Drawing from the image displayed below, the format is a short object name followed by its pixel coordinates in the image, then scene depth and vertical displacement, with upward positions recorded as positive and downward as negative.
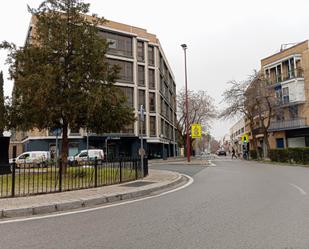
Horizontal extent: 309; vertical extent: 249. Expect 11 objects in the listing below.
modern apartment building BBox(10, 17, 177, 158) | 43.47 +9.77
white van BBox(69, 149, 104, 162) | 34.07 +0.53
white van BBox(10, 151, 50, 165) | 32.20 +0.40
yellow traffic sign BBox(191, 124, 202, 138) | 34.00 +2.75
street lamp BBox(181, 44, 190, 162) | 33.47 +11.47
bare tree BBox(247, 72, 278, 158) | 37.66 +6.90
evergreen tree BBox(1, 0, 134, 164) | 14.78 +3.89
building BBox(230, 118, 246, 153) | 90.16 +7.52
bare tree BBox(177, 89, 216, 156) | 57.84 +8.53
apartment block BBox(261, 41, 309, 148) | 44.22 +8.11
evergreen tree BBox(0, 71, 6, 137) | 15.81 +2.28
